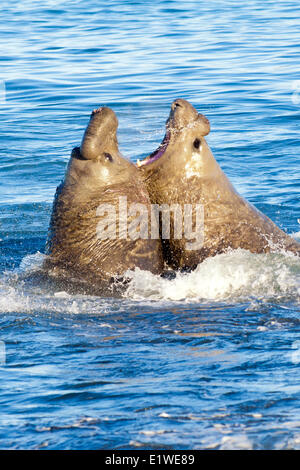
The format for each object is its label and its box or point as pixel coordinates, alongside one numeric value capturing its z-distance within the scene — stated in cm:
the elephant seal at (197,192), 1416
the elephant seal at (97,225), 1381
